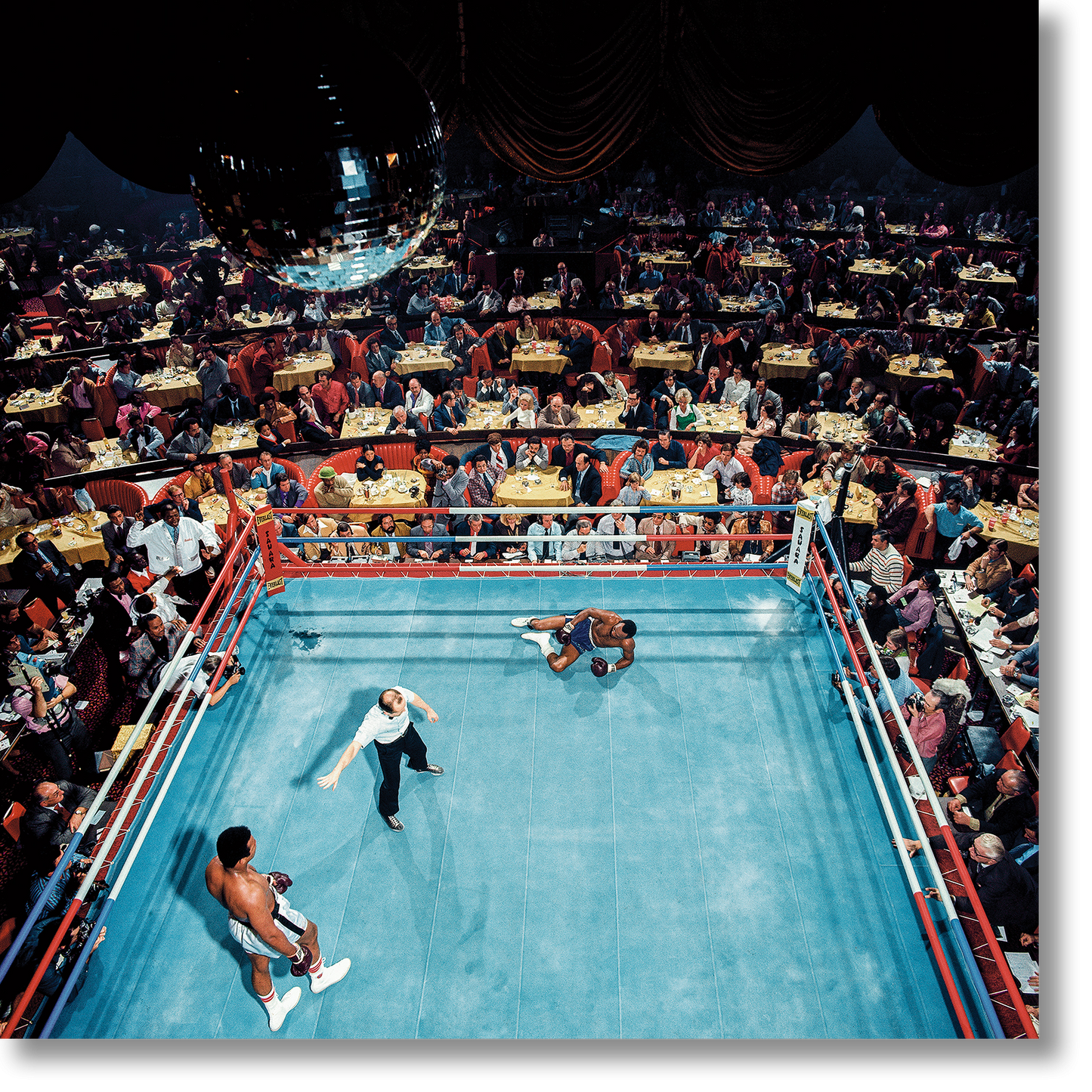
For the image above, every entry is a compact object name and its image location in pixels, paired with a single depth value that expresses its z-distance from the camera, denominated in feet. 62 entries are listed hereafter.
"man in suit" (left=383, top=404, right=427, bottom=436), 34.54
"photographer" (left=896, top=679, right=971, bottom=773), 20.33
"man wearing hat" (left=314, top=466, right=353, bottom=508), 30.17
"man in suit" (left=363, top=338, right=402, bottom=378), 40.34
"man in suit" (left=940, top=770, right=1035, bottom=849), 17.95
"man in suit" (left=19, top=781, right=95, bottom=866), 17.71
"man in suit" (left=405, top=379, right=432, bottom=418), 35.99
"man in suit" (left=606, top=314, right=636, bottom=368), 43.78
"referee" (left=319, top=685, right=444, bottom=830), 15.79
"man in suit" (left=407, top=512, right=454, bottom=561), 27.68
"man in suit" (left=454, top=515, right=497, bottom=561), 27.89
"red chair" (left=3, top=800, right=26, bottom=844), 18.93
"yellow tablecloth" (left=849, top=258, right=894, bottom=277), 56.63
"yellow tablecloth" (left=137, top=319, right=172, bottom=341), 45.86
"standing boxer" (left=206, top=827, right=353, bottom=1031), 13.35
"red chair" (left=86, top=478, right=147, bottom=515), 30.55
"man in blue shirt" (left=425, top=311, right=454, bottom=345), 43.19
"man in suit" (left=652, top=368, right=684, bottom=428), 35.17
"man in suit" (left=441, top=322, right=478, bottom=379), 40.93
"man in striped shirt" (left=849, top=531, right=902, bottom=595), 26.02
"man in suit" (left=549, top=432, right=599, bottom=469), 30.68
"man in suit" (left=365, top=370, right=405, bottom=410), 37.29
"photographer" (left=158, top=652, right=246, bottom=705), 19.20
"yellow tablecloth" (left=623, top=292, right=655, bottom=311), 47.60
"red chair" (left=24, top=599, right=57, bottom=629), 25.66
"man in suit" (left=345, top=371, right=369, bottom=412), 37.60
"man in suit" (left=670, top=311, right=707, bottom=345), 42.93
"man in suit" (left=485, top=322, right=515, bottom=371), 43.04
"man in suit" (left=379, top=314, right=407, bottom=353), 43.11
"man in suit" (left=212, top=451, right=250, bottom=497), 30.42
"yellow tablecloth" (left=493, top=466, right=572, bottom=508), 29.89
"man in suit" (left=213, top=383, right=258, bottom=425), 35.42
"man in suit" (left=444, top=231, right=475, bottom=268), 56.85
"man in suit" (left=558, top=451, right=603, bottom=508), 29.76
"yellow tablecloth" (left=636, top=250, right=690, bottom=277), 60.49
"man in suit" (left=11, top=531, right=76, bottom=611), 26.18
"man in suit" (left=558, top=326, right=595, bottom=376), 42.55
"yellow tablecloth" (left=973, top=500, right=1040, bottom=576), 27.07
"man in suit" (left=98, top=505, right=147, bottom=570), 27.27
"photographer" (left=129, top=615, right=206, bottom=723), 22.31
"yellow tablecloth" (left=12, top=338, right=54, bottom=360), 43.37
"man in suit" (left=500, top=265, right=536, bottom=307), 49.80
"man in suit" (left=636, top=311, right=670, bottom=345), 44.11
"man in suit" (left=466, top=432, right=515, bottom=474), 31.19
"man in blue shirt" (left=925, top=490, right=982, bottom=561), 27.76
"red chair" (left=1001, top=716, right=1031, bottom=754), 20.25
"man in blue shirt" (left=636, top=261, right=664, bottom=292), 53.36
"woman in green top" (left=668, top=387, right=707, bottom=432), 34.76
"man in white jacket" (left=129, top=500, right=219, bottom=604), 26.84
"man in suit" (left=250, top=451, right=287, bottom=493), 30.71
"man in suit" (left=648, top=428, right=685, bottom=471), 31.83
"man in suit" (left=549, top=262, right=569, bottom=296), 50.25
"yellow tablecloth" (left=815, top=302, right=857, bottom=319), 46.62
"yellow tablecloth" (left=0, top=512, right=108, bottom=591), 27.91
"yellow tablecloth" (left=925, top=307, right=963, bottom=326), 46.29
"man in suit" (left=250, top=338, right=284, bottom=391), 41.78
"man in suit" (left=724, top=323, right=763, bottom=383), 42.04
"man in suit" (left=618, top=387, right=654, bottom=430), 35.01
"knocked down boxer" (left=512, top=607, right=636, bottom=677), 20.16
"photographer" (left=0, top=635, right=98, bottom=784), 21.30
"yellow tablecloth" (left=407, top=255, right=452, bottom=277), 54.54
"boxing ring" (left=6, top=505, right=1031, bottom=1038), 13.85
